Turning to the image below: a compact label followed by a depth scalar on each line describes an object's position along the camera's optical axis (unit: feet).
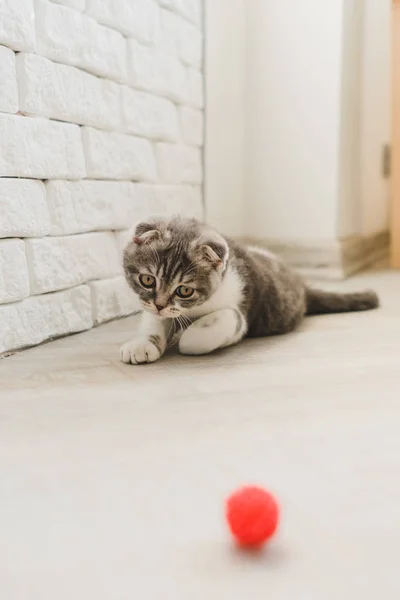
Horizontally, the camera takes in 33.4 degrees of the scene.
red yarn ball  1.91
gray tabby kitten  4.01
